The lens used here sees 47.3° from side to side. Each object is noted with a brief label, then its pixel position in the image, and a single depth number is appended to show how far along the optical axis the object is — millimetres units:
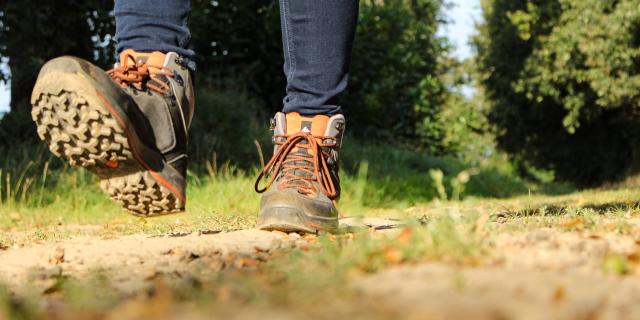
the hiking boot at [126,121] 2176
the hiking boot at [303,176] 2324
